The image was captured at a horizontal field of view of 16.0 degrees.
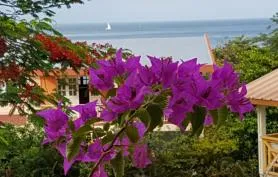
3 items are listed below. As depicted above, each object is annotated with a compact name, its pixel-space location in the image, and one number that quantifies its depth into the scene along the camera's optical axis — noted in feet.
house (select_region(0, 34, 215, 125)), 98.09
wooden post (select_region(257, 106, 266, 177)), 40.47
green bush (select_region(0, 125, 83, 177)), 39.54
